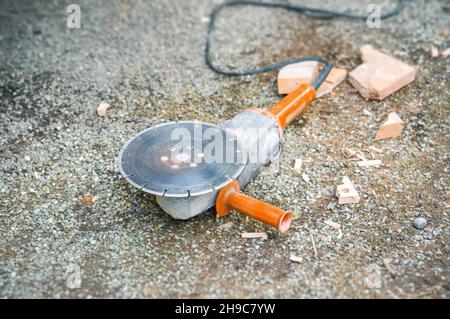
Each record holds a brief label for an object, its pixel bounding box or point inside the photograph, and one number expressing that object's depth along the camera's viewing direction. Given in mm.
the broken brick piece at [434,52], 3543
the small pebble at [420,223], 2424
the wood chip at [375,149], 2889
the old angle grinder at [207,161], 2273
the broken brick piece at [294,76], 3188
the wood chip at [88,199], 2633
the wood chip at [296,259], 2289
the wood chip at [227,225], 2486
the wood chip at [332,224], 2462
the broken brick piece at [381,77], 3182
